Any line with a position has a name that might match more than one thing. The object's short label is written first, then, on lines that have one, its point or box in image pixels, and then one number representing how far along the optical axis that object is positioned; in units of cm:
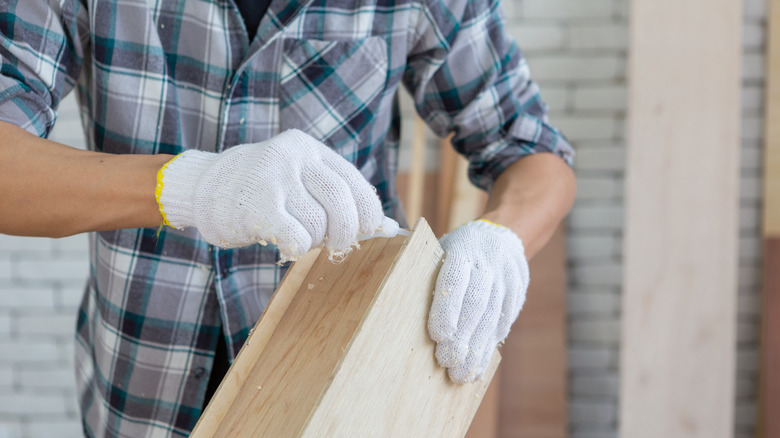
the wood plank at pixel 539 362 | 216
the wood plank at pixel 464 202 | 185
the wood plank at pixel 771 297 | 212
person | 73
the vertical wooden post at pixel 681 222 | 190
